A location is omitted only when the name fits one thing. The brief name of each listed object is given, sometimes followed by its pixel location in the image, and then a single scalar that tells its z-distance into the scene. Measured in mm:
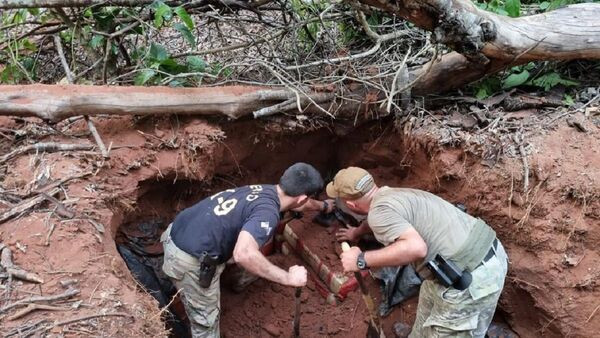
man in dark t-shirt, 3535
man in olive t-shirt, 3387
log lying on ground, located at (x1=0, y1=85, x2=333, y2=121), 3932
